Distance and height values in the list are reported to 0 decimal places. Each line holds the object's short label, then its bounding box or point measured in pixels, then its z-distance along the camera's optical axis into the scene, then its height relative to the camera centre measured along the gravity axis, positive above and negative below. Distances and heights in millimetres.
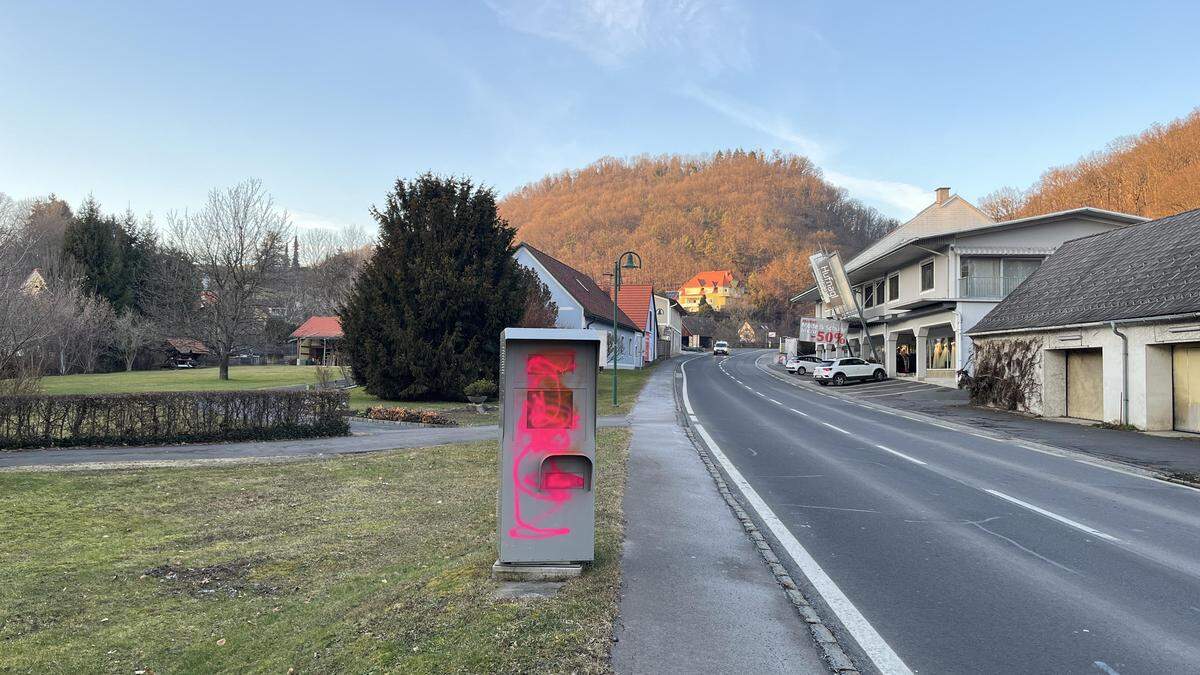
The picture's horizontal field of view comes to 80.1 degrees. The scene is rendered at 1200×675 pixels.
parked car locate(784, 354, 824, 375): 51219 -673
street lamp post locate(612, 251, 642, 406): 24897 +3155
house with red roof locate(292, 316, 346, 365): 67438 +1699
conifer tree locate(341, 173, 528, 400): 25156 +2048
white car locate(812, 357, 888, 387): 41188 -893
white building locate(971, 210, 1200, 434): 18312 +810
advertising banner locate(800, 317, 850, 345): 49094 +1752
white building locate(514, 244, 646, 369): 45062 +3301
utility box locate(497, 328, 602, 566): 5121 -551
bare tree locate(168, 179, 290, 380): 38562 +4338
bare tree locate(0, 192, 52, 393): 16641 +864
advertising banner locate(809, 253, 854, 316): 46094 +4806
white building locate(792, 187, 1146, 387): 35281 +4400
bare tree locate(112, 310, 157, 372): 51031 +1278
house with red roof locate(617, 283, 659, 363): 63281 +4243
